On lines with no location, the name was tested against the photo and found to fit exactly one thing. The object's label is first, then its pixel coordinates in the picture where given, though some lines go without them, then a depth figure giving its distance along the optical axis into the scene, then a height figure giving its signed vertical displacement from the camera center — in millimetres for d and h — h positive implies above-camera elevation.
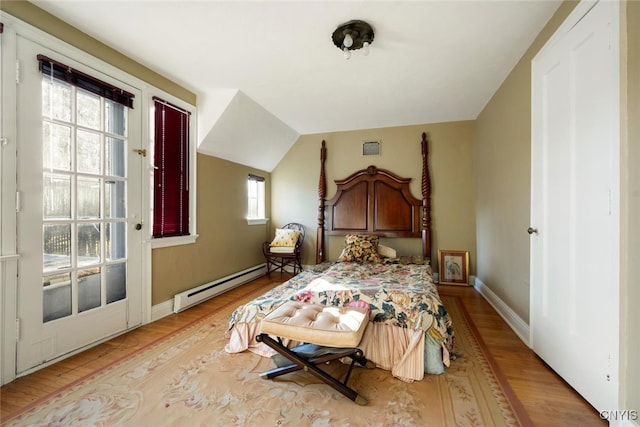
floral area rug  1440 -1095
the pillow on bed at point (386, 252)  3874 -556
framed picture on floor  4047 -817
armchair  4406 -579
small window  4582 +250
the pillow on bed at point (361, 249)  3653 -497
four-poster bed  1892 -647
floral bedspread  1941 -674
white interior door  1382 +43
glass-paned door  1849 -4
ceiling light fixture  2037 +1394
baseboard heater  3010 -969
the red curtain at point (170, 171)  2830 +474
